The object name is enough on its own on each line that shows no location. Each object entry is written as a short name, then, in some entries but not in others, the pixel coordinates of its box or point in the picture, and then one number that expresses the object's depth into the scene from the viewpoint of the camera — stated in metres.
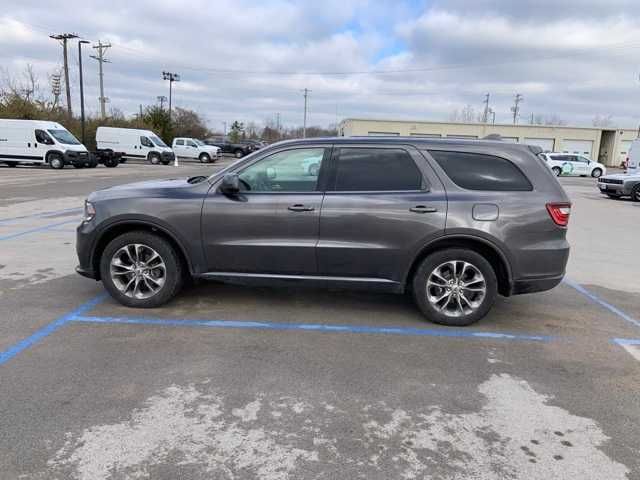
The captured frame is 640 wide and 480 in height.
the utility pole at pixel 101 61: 52.72
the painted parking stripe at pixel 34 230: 8.62
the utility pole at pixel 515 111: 97.78
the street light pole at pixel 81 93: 39.76
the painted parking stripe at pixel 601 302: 5.28
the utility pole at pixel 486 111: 84.04
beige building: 54.72
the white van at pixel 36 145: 27.20
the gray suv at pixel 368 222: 4.59
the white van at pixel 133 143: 35.88
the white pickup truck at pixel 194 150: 40.94
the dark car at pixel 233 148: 51.69
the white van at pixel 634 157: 26.55
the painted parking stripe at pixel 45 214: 10.47
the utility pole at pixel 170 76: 63.72
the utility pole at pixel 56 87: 49.19
